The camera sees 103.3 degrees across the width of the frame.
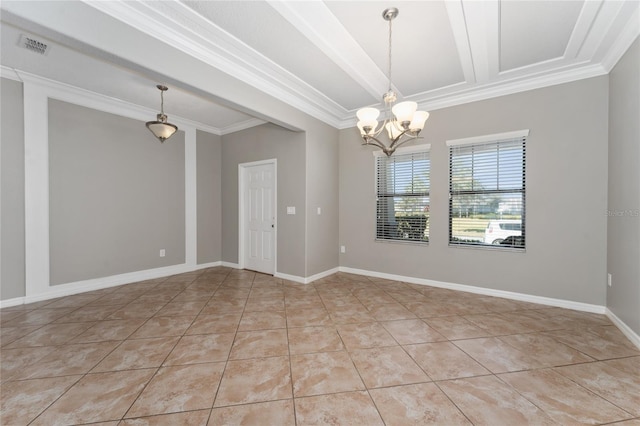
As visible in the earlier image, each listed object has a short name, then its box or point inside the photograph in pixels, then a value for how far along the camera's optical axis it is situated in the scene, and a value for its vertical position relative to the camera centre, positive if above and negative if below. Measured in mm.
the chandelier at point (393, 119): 2242 +853
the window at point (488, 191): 3373 +273
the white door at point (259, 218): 4680 -133
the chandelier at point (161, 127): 3410 +1153
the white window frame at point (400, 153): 4004 +806
